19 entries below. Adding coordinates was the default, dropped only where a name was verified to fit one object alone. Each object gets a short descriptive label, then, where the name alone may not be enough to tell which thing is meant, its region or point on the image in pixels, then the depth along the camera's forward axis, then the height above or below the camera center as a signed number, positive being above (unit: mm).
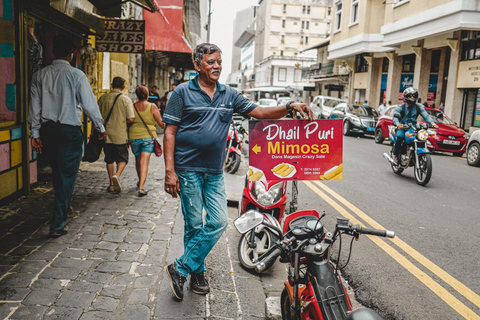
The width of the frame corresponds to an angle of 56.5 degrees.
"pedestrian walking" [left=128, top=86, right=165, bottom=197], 7074 -664
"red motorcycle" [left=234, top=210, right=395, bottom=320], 2500 -989
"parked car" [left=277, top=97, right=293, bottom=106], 34209 -450
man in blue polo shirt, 3391 -439
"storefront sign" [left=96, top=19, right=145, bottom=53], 8812 +1009
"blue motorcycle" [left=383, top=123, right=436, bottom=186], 8805 -1048
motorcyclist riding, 9281 -270
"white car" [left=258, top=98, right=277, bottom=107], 35531 -607
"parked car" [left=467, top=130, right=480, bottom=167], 12031 -1223
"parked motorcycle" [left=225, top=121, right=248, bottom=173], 9461 -1150
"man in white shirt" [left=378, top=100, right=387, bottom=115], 24936 -435
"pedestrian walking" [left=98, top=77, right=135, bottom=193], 6938 -453
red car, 14242 -1129
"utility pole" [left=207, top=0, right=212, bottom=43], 22922 +4220
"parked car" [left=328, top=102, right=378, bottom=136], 19859 -854
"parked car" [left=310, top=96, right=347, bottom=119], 24114 -468
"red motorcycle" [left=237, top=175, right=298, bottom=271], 4305 -1184
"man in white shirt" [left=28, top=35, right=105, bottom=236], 4688 -364
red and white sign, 3486 -420
